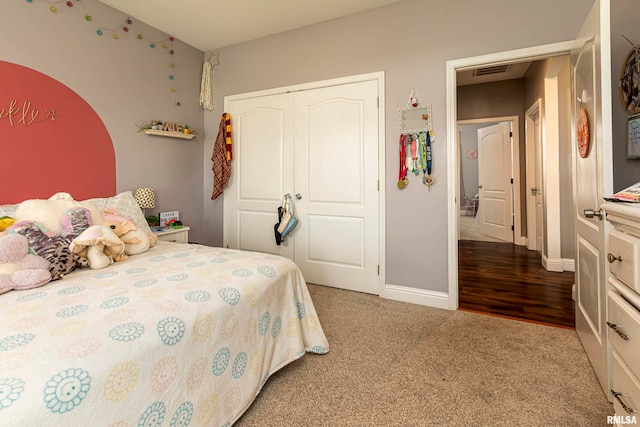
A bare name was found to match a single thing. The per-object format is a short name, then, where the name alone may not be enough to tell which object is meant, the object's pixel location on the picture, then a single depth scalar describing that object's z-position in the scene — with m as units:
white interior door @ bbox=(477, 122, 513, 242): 5.21
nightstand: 2.80
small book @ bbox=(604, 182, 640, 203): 1.08
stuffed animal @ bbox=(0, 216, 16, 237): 1.66
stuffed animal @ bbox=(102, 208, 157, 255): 1.92
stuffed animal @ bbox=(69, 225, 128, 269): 1.59
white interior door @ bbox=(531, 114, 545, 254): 4.06
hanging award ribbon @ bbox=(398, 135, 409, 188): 2.70
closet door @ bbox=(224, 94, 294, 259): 3.30
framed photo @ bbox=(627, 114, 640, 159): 1.61
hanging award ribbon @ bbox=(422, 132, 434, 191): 2.60
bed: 0.77
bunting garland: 2.36
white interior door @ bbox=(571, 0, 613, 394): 1.36
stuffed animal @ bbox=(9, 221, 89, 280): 1.45
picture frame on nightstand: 3.15
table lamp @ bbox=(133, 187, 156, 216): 2.85
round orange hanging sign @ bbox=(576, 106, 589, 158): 1.65
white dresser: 1.00
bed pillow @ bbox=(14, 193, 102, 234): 1.71
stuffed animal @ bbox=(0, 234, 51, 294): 1.28
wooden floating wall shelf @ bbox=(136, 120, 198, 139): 2.99
